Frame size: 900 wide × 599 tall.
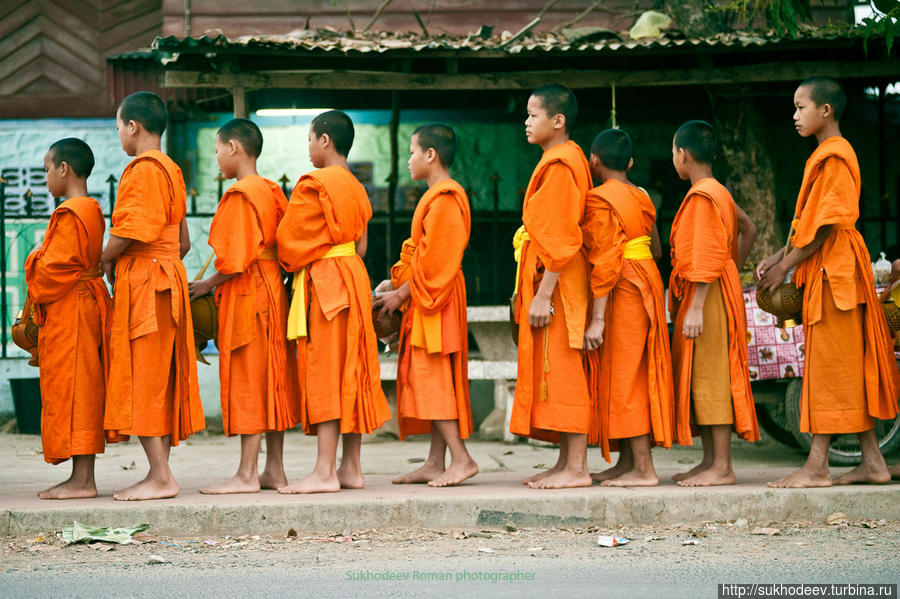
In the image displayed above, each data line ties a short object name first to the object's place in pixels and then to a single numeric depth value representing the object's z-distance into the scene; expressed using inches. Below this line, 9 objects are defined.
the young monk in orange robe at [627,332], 449.4
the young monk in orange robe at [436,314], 459.2
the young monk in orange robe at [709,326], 450.3
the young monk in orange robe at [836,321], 441.4
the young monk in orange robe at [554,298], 443.2
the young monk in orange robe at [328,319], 446.0
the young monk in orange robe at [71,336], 432.8
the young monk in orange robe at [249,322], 446.3
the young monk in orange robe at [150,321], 429.1
